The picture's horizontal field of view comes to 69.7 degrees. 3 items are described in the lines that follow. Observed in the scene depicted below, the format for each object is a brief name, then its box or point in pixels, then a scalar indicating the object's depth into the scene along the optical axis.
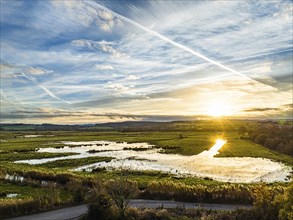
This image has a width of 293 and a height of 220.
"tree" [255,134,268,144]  79.44
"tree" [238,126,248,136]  118.77
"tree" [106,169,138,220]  18.40
